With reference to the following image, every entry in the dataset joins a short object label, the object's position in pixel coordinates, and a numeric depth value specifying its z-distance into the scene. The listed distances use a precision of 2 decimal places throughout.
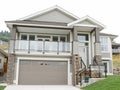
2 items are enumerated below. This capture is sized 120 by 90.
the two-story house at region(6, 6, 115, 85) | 9.51
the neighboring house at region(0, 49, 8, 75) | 12.57
